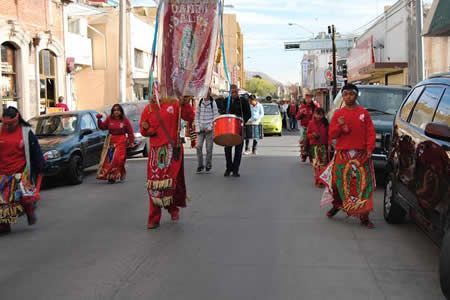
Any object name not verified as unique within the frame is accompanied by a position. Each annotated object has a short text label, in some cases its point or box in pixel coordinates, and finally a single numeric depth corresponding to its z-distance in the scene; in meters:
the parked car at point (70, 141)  11.55
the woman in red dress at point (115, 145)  11.98
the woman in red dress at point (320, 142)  10.96
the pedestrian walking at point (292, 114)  31.67
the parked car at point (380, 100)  11.29
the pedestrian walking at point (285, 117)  35.37
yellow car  27.00
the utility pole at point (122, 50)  23.34
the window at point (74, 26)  30.05
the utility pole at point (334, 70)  38.25
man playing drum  12.32
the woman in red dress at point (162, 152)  7.40
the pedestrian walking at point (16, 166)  7.42
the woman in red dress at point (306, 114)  13.10
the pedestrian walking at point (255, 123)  16.33
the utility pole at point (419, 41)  16.86
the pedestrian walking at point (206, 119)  12.52
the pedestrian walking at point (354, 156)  7.27
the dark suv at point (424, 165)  4.89
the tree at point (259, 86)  148.25
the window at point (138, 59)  37.56
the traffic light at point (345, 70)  34.44
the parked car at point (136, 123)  16.88
